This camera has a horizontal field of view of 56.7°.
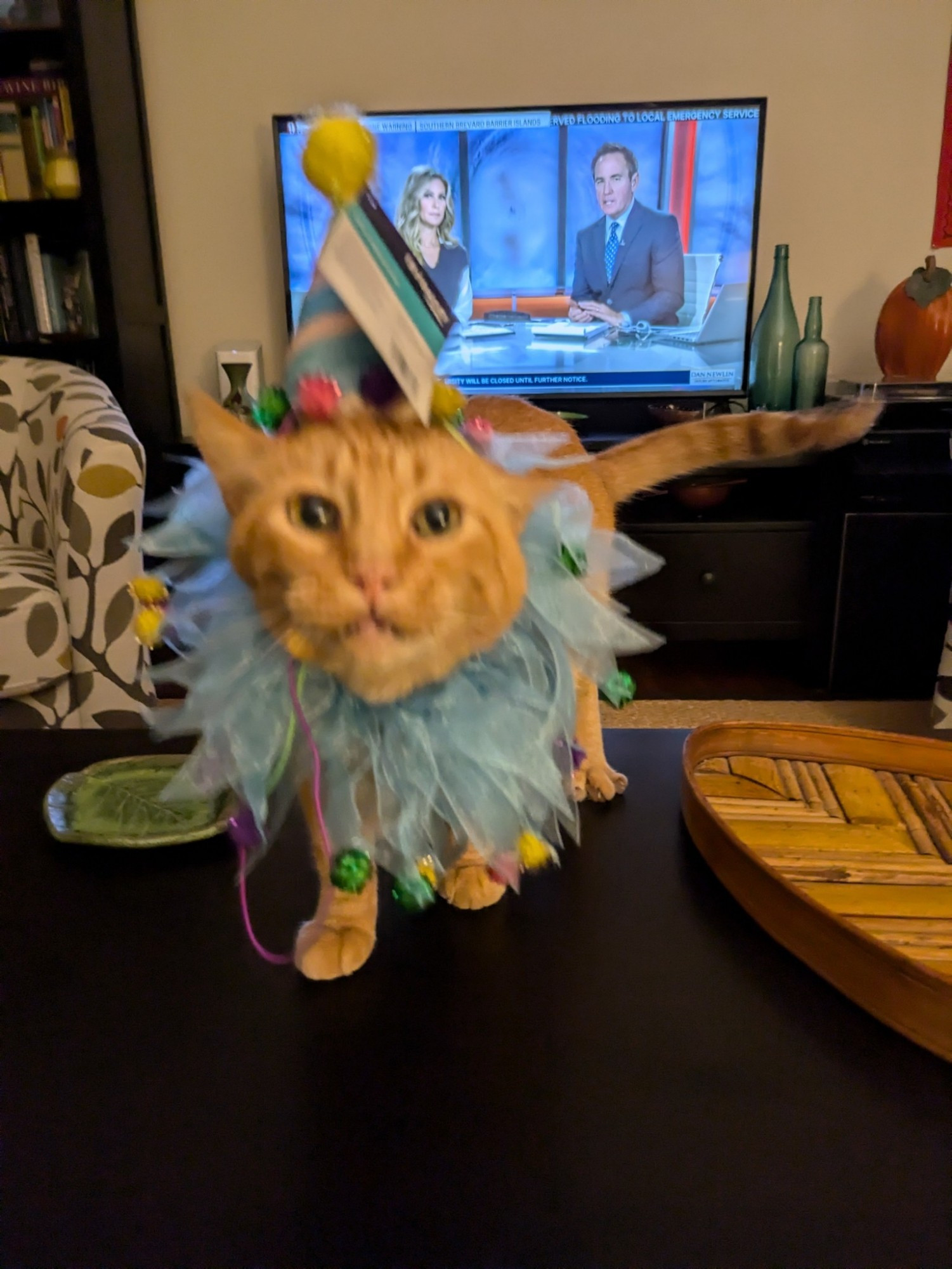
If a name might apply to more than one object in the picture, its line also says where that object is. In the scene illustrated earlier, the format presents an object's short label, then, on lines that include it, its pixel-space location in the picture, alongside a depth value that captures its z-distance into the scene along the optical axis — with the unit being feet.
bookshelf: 6.46
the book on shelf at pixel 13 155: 6.63
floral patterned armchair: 4.30
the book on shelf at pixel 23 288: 7.02
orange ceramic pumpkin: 6.56
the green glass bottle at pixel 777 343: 6.82
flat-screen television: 6.63
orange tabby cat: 1.31
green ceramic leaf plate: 2.14
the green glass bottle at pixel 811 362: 6.62
